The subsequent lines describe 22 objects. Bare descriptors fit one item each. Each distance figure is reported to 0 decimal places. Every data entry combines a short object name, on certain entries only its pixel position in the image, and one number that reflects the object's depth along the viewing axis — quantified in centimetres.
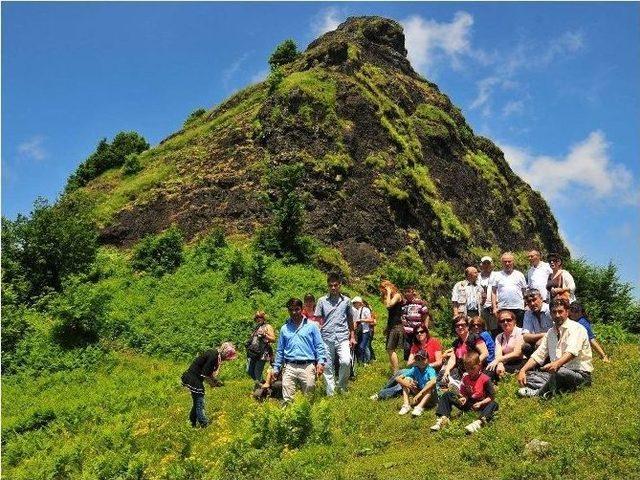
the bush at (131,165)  4569
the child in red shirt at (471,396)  1001
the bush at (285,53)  5269
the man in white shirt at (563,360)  1012
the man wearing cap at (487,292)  1423
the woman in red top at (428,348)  1212
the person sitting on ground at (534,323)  1204
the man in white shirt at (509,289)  1386
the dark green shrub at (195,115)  5310
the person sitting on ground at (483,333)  1117
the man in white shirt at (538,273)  1395
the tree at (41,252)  3002
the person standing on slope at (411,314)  1328
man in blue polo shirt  1242
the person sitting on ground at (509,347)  1188
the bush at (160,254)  3092
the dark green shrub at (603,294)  2817
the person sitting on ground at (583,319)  1227
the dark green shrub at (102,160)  4956
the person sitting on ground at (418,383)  1140
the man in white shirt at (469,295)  1470
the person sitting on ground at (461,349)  1093
